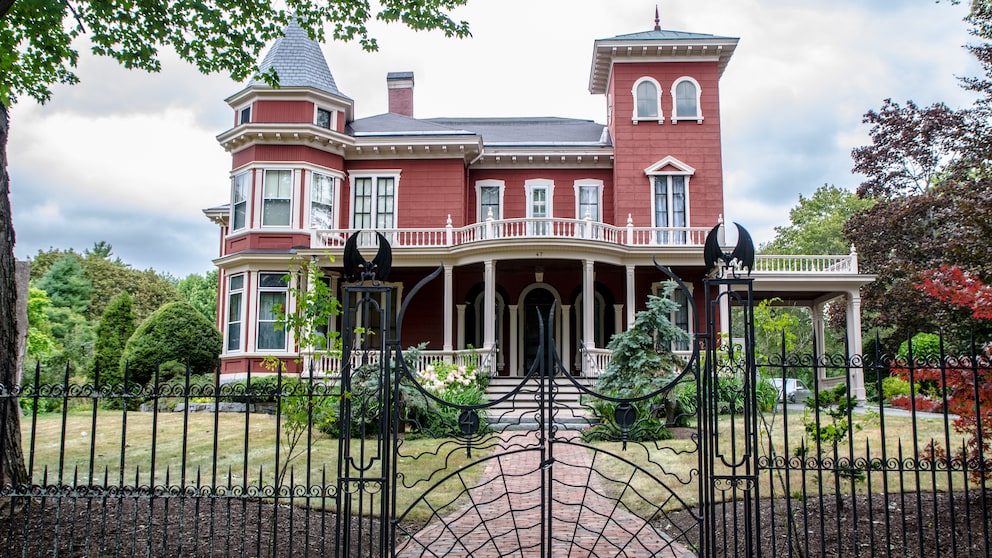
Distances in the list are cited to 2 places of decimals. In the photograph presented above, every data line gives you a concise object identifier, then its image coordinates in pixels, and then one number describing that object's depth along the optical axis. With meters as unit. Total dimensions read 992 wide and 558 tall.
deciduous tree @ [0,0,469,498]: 8.48
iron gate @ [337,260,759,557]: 5.18
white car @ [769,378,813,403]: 22.70
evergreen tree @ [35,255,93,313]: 39.47
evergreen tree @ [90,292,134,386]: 20.11
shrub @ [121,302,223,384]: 18.36
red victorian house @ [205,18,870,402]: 19.83
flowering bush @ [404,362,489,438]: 11.98
